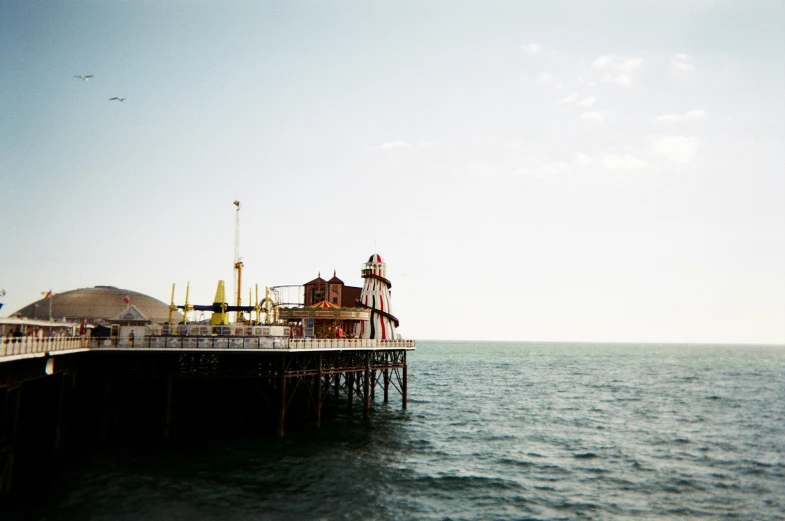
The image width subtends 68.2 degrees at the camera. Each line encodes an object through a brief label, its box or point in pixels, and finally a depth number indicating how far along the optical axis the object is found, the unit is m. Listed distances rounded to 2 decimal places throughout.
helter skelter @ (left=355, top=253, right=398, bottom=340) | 66.12
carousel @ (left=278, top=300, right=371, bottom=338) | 61.03
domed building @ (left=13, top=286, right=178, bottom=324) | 97.75
